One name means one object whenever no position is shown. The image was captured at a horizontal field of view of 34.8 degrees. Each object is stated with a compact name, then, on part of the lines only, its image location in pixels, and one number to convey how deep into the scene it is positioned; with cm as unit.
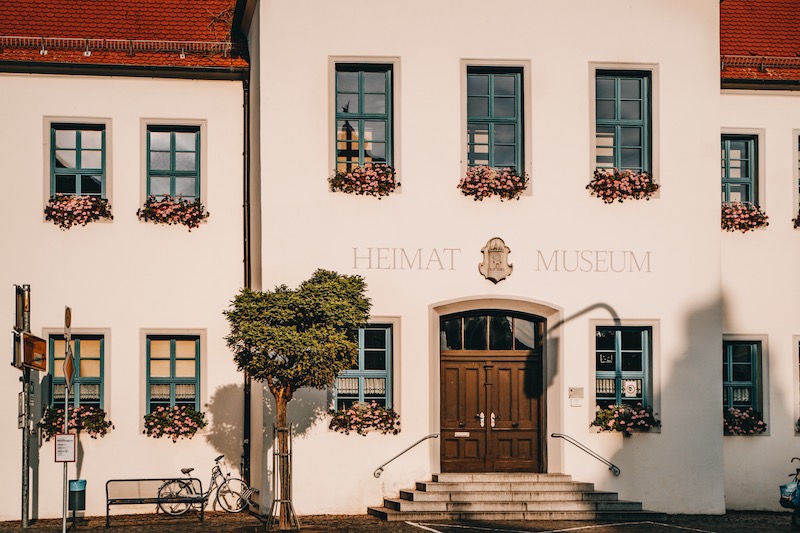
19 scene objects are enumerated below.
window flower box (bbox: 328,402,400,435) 1864
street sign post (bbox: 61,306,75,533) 1620
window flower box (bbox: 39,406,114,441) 1928
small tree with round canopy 1632
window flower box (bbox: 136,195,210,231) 1967
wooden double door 1933
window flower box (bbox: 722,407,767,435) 2070
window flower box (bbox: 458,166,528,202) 1903
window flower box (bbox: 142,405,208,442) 1938
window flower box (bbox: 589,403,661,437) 1911
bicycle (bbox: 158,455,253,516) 1895
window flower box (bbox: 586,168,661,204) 1925
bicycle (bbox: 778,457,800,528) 1848
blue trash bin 1823
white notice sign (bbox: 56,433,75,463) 1625
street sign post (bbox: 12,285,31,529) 1741
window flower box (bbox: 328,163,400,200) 1883
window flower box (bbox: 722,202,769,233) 2094
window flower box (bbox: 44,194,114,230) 1953
